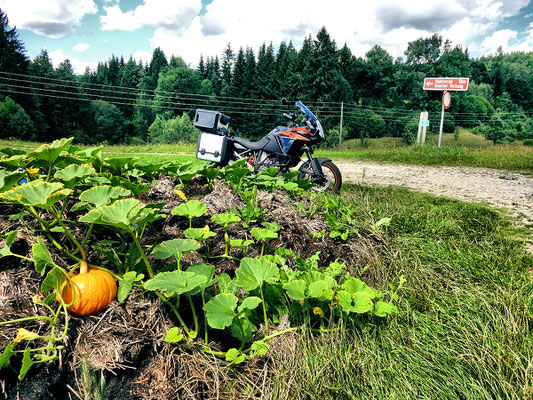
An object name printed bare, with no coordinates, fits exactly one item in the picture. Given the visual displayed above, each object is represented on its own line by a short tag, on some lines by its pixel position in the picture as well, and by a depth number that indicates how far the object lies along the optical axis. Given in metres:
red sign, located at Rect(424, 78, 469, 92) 14.02
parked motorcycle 4.08
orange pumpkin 1.14
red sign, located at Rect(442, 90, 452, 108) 13.30
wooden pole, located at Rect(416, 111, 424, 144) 12.14
